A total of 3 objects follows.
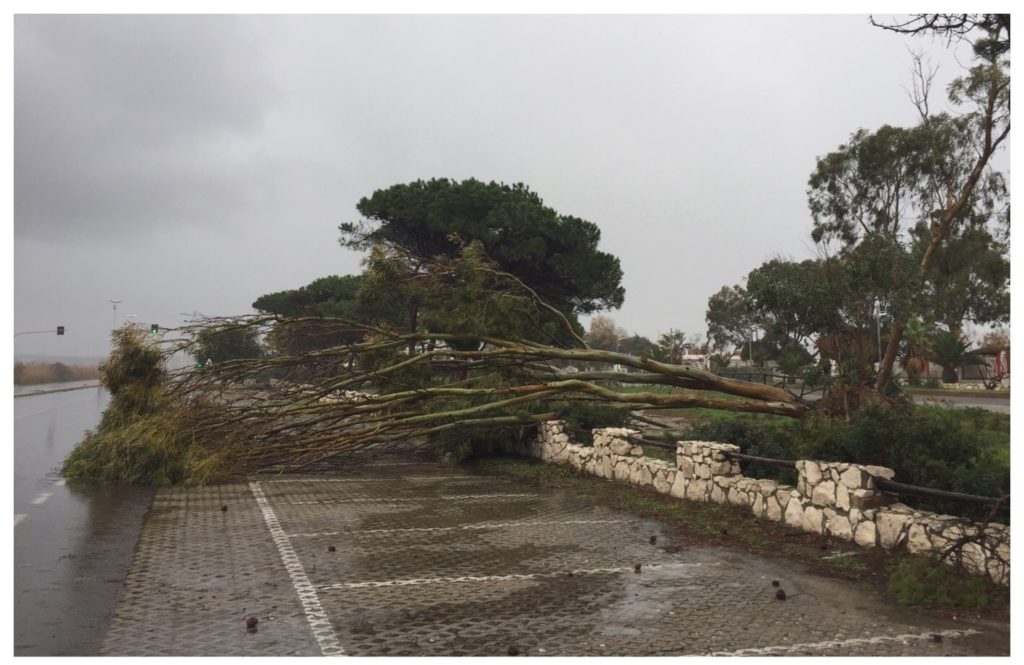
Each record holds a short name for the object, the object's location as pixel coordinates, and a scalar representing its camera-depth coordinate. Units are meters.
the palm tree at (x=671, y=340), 63.76
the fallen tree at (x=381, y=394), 13.02
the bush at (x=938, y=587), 5.56
